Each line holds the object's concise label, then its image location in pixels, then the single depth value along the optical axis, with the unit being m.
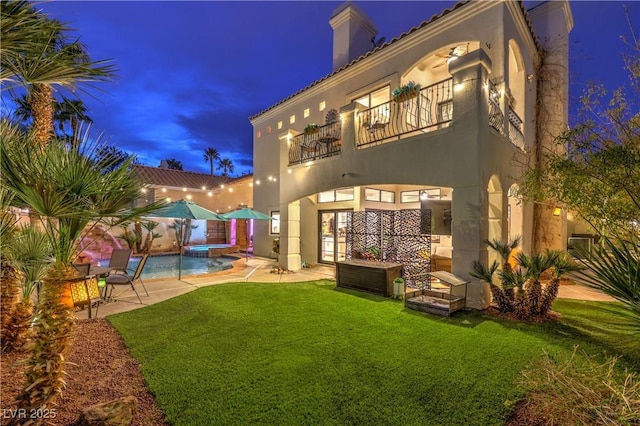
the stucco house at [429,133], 6.89
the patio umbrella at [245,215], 12.12
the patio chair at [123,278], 7.03
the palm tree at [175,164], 43.76
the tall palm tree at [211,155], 51.03
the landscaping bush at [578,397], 2.31
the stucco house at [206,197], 20.56
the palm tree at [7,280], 4.01
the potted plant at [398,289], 7.86
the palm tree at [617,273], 2.00
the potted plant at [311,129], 11.28
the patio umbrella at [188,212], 9.23
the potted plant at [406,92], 8.14
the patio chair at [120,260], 7.86
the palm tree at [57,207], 2.54
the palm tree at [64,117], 14.91
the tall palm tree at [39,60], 2.82
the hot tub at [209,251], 18.39
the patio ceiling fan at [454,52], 9.12
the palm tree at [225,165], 55.30
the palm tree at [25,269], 4.25
